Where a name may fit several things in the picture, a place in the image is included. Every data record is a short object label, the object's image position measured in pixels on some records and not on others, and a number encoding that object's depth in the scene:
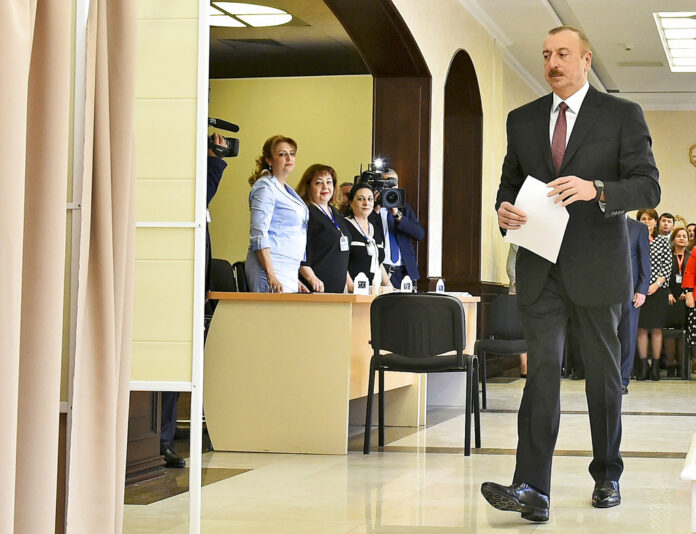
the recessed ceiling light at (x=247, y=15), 10.76
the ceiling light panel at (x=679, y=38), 11.18
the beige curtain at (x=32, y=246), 2.05
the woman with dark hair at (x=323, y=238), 6.66
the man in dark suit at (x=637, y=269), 9.65
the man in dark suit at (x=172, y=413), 4.96
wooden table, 5.60
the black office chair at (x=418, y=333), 5.70
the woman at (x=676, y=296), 12.41
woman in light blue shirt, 6.06
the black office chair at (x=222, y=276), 7.59
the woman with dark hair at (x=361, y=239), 7.31
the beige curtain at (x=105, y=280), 2.59
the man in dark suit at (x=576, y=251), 3.74
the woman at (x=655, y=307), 11.91
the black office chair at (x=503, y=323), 8.41
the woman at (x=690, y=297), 12.05
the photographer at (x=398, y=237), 8.21
